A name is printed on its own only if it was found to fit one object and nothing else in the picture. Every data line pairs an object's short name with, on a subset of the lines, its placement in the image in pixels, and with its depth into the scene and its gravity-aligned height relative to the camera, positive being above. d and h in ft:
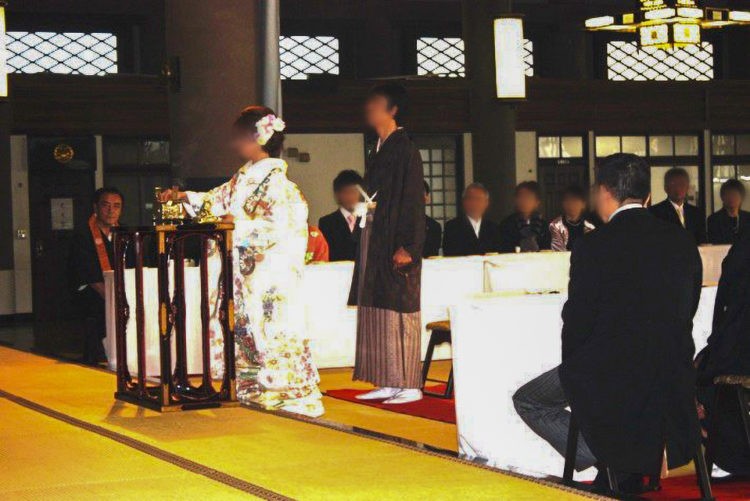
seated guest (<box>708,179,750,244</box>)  31.50 -0.26
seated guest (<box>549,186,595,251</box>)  28.07 -0.27
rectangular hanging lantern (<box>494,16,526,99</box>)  34.30 +3.90
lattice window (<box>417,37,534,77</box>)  50.06 +5.96
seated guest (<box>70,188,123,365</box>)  26.05 -0.89
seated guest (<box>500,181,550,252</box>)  28.96 -0.36
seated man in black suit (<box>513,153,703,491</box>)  11.57 -1.18
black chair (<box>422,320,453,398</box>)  20.45 -2.10
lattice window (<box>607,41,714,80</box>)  52.34 +5.80
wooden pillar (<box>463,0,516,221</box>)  43.42 +3.09
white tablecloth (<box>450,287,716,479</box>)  13.89 -1.62
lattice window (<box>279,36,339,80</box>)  47.42 +5.81
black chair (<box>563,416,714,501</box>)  11.82 -2.36
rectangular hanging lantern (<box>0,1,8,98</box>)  29.76 +3.72
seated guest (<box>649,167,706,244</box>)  28.22 +0.04
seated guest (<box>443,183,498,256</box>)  28.45 -0.39
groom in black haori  19.30 -0.62
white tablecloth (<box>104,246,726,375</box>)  23.36 -1.41
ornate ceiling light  27.53 +3.97
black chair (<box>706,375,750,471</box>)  12.55 -1.78
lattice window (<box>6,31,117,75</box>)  43.27 +5.65
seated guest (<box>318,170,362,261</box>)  27.09 -0.32
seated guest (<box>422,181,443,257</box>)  29.43 -0.61
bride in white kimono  17.80 -0.62
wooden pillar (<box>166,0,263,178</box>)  25.08 +2.73
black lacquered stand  16.94 -1.25
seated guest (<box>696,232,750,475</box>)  12.75 -1.47
